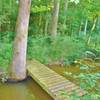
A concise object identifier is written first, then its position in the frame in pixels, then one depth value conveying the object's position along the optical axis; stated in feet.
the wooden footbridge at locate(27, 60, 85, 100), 19.46
